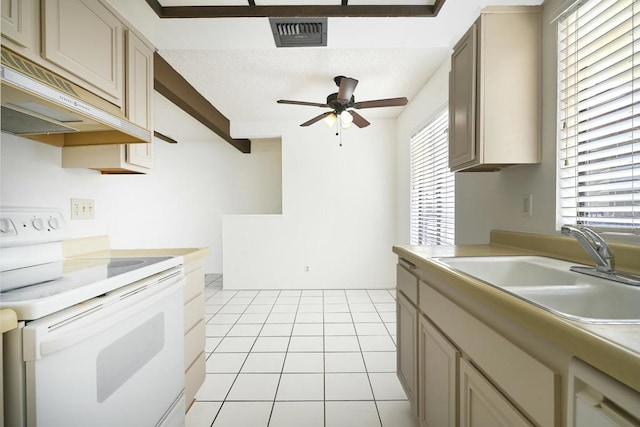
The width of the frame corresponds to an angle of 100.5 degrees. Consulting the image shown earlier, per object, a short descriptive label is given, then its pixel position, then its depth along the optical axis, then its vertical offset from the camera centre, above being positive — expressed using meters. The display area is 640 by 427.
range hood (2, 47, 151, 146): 0.91 +0.41
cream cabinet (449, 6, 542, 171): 1.36 +0.64
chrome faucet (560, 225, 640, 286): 0.89 -0.15
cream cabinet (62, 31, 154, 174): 1.51 +0.43
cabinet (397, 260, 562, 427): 0.60 -0.50
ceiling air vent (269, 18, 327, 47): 1.79 +1.25
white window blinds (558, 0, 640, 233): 0.98 +0.39
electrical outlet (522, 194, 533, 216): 1.45 +0.03
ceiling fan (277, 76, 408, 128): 2.47 +1.02
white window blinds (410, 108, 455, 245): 2.48 +0.24
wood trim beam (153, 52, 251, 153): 2.36 +1.19
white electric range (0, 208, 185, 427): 0.68 -0.40
